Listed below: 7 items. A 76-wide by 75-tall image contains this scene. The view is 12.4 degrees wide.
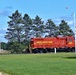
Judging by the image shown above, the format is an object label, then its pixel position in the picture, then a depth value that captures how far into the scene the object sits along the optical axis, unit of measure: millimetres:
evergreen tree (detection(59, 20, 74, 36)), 118581
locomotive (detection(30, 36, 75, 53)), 87625
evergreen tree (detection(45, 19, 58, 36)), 119850
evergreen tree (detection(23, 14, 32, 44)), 106400
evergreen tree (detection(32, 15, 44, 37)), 113750
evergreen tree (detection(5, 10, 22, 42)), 104588
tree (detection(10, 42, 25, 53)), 94719
